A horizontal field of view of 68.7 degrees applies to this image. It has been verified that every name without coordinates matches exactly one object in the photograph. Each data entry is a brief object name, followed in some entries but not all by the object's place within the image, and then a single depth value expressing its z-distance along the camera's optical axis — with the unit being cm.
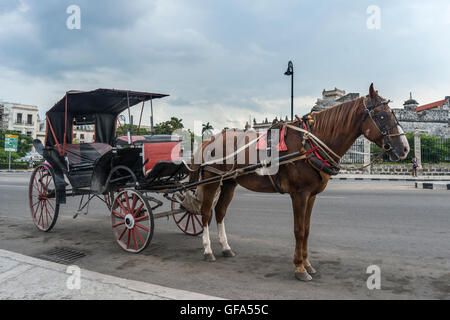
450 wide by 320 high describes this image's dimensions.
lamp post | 1981
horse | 348
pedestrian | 2358
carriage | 506
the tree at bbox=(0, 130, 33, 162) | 5105
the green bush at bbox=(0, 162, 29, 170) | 4391
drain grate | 449
